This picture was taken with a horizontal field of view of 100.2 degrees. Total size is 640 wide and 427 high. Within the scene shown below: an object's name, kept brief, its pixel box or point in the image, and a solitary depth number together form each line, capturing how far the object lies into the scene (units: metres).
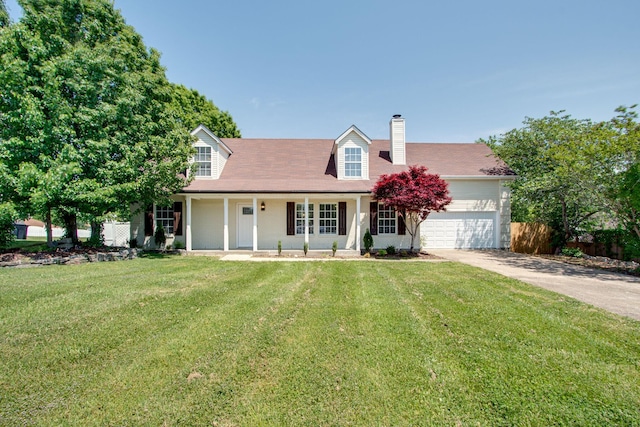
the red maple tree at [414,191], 11.48
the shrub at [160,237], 13.40
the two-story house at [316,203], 13.30
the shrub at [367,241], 13.15
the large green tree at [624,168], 9.07
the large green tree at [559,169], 10.44
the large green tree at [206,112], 21.66
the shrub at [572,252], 12.80
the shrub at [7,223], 9.12
